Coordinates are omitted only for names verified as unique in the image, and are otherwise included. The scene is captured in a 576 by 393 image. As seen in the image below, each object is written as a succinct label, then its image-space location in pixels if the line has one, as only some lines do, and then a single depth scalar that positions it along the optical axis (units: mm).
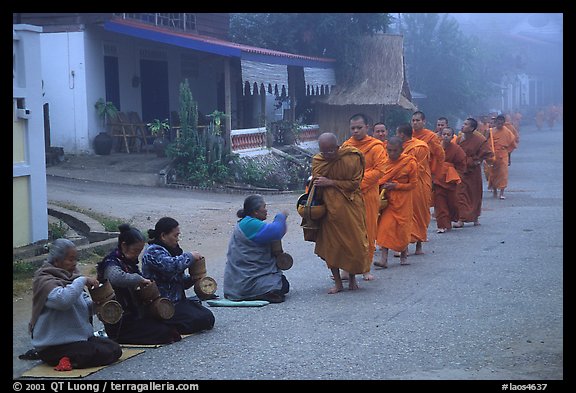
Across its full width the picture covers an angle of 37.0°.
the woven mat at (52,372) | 5941
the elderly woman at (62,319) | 5992
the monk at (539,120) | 56844
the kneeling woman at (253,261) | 8477
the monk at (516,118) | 45653
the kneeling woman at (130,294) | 6656
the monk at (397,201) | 10695
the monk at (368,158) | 9828
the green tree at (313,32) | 27234
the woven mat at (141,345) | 6836
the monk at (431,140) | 12516
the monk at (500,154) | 19203
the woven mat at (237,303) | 8430
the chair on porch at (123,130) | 20750
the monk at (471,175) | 14578
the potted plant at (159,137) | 20172
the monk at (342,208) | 8906
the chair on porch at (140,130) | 21391
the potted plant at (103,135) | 20156
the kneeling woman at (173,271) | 7121
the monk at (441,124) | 14866
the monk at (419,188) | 11297
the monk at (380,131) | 12047
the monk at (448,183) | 13531
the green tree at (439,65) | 38875
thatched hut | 26609
